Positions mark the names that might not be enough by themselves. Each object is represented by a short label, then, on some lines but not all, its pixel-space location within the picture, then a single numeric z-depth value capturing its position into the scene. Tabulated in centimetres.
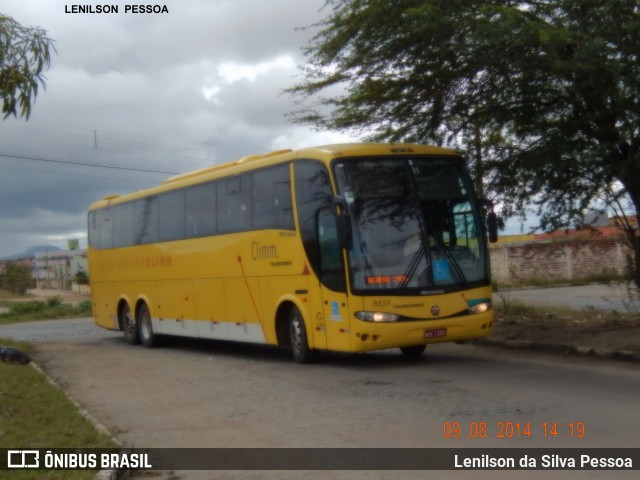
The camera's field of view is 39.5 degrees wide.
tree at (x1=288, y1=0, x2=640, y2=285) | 1366
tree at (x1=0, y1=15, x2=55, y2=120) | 1021
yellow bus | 1388
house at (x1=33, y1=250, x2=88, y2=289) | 8524
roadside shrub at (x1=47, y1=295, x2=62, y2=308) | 4234
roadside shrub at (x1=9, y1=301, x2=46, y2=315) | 3998
